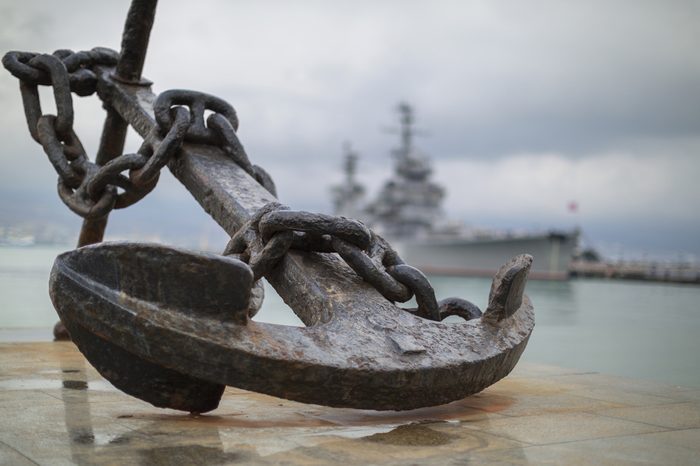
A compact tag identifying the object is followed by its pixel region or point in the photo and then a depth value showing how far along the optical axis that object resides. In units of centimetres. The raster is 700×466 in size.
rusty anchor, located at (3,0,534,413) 251
